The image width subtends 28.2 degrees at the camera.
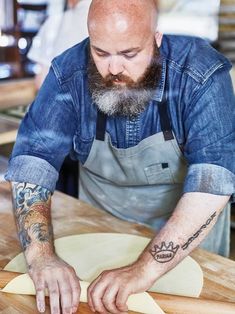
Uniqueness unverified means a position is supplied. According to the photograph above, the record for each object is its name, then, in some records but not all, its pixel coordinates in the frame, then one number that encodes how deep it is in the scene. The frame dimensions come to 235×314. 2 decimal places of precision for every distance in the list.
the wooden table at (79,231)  1.04
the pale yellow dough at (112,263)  1.05
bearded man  1.03
